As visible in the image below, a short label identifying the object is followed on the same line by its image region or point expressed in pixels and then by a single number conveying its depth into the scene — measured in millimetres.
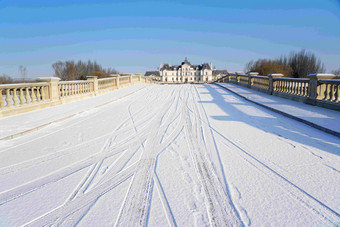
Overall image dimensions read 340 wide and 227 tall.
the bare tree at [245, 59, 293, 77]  61169
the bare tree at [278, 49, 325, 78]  65919
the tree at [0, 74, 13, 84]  61884
